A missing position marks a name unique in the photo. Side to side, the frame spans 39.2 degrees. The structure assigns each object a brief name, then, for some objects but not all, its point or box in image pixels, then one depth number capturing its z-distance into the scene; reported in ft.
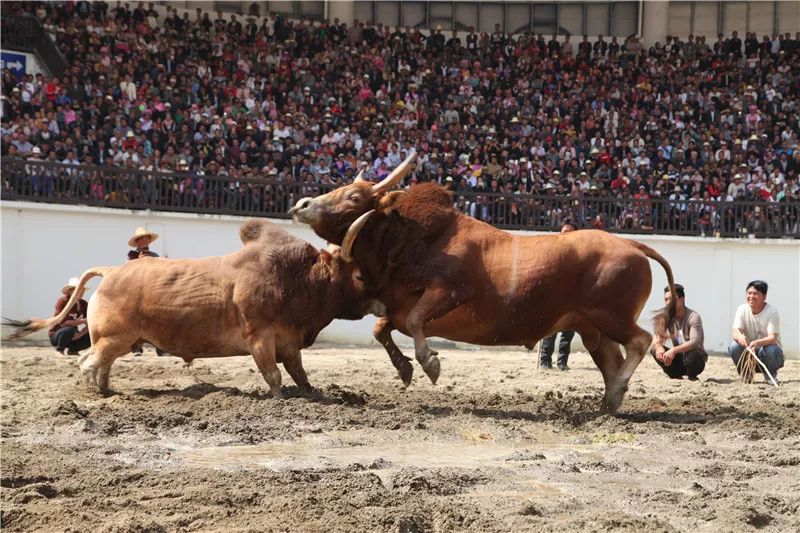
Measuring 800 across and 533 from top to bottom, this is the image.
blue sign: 79.00
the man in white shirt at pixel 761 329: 43.55
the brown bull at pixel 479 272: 32.50
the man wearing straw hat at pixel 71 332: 44.45
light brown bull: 33.30
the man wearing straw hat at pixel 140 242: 45.90
